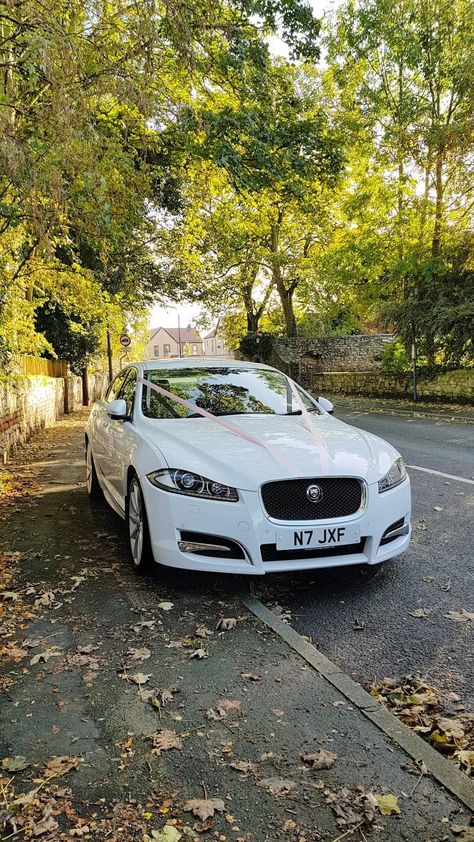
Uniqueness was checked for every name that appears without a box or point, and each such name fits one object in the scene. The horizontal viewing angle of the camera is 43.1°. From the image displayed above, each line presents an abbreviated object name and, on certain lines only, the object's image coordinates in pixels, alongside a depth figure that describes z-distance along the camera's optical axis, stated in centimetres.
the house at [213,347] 11579
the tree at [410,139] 1822
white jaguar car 381
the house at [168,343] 12169
